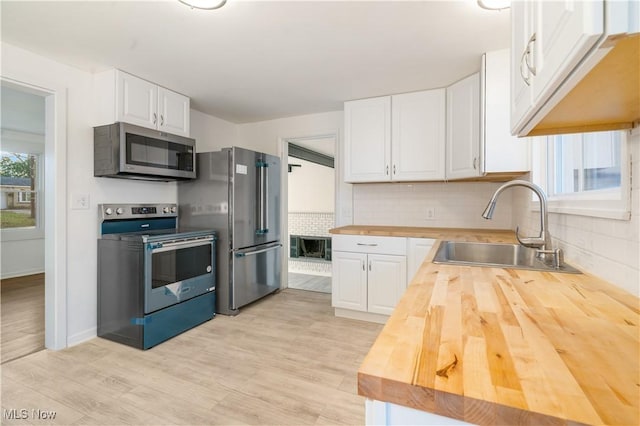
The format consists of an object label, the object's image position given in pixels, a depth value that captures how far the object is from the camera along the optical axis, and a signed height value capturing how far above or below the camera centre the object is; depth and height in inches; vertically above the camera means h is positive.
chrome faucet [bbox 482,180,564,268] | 56.5 -3.2
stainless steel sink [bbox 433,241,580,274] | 65.6 -10.2
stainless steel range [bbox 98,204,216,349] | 97.0 -23.1
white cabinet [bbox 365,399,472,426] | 18.9 -12.9
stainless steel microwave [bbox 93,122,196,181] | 98.7 +19.0
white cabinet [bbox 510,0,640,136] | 18.6 +10.9
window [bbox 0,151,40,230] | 186.1 +12.0
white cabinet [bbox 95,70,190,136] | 100.5 +36.8
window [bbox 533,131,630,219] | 40.5 +6.5
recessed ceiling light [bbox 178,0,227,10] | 65.7 +43.9
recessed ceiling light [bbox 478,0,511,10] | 66.4 +44.5
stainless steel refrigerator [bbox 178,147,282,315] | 125.0 -1.6
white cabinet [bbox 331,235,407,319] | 112.4 -23.6
